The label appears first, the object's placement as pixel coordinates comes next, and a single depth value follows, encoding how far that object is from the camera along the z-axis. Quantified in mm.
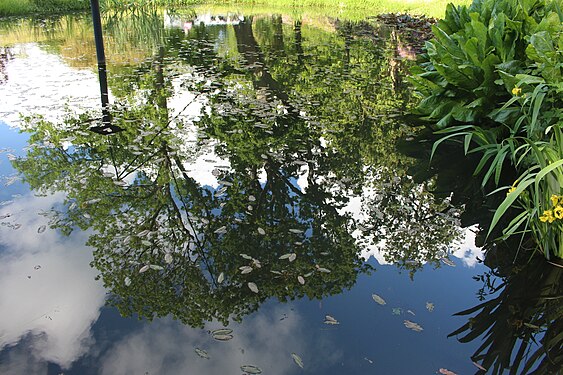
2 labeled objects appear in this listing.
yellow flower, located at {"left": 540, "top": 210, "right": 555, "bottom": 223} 2811
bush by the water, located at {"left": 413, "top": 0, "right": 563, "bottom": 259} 3090
